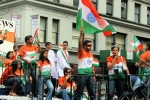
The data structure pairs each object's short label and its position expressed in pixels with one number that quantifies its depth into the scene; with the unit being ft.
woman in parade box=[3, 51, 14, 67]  38.43
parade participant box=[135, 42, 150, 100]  33.35
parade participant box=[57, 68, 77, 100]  35.42
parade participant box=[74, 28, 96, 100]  32.17
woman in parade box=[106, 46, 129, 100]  34.35
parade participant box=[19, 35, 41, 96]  35.12
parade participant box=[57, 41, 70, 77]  43.16
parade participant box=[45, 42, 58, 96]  37.63
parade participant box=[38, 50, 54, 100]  33.83
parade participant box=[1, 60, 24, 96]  36.77
